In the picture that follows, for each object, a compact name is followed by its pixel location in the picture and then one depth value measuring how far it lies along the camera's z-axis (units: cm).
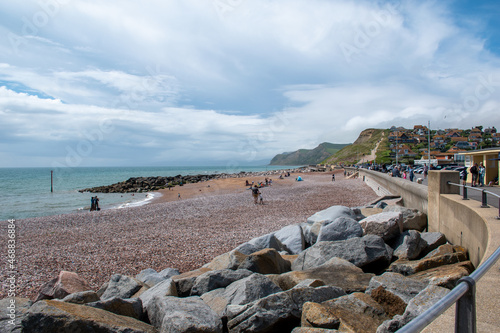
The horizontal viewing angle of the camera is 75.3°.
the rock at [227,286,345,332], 401
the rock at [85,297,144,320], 456
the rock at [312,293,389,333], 361
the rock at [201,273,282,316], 474
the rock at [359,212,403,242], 753
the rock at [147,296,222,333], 391
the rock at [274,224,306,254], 909
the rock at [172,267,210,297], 623
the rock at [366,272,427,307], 447
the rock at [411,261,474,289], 433
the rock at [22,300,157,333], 372
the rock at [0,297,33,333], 432
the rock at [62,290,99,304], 511
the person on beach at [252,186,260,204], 2303
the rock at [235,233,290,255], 794
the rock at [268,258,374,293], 520
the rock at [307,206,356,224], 1072
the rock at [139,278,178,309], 562
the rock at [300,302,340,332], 363
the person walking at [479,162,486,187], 2062
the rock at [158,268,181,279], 809
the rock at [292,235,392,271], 650
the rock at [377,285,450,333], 320
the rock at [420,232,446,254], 733
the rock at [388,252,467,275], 569
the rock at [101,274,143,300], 635
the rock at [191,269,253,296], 581
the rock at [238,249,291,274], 644
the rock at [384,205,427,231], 912
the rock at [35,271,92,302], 632
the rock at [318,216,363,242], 796
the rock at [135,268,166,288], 755
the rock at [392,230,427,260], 677
